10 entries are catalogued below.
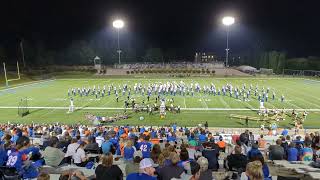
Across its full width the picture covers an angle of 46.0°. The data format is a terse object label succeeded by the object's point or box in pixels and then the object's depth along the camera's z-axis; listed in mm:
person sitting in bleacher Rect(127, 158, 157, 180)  5250
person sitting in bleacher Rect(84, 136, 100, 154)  9625
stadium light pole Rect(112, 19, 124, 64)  57862
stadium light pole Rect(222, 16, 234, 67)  57781
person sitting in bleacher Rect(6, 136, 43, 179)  7125
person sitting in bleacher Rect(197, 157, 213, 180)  5402
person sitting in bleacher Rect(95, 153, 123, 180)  5648
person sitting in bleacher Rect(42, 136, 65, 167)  7824
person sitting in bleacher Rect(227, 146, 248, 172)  7164
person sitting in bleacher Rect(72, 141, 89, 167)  7969
